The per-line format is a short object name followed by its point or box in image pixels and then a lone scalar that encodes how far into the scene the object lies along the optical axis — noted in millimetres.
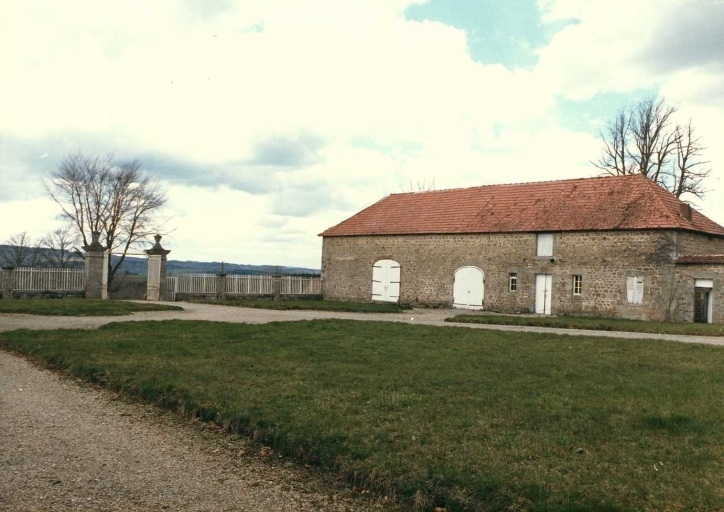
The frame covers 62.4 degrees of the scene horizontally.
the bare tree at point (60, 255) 40438
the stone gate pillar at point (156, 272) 25247
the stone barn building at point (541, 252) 22250
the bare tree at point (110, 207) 37250
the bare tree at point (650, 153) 35906
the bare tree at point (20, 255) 43469
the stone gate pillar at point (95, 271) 24594
